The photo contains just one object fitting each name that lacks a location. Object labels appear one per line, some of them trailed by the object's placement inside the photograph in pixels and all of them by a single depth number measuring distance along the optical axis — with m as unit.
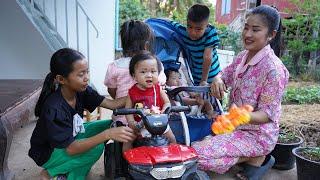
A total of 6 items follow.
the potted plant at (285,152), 3.09
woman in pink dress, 2.42
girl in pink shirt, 2.43
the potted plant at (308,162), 2.62
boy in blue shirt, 3.11
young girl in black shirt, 2.14
